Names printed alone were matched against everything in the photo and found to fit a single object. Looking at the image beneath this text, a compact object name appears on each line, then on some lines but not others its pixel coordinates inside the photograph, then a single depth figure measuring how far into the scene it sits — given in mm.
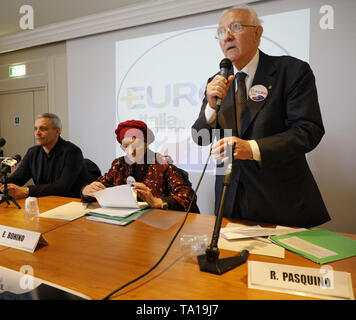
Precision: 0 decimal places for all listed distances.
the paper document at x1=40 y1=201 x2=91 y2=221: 1319
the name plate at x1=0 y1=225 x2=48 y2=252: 933
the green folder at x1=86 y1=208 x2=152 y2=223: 1254
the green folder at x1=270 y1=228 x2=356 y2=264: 849
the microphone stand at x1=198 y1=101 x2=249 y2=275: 769
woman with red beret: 1705
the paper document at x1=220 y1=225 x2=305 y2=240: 1011
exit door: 4550
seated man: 2246
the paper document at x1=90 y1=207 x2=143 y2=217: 1298
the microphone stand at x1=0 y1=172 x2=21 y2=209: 1575
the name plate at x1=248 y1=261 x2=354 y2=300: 652
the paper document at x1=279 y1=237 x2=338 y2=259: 857
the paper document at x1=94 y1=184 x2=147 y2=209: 1273
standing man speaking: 1146
